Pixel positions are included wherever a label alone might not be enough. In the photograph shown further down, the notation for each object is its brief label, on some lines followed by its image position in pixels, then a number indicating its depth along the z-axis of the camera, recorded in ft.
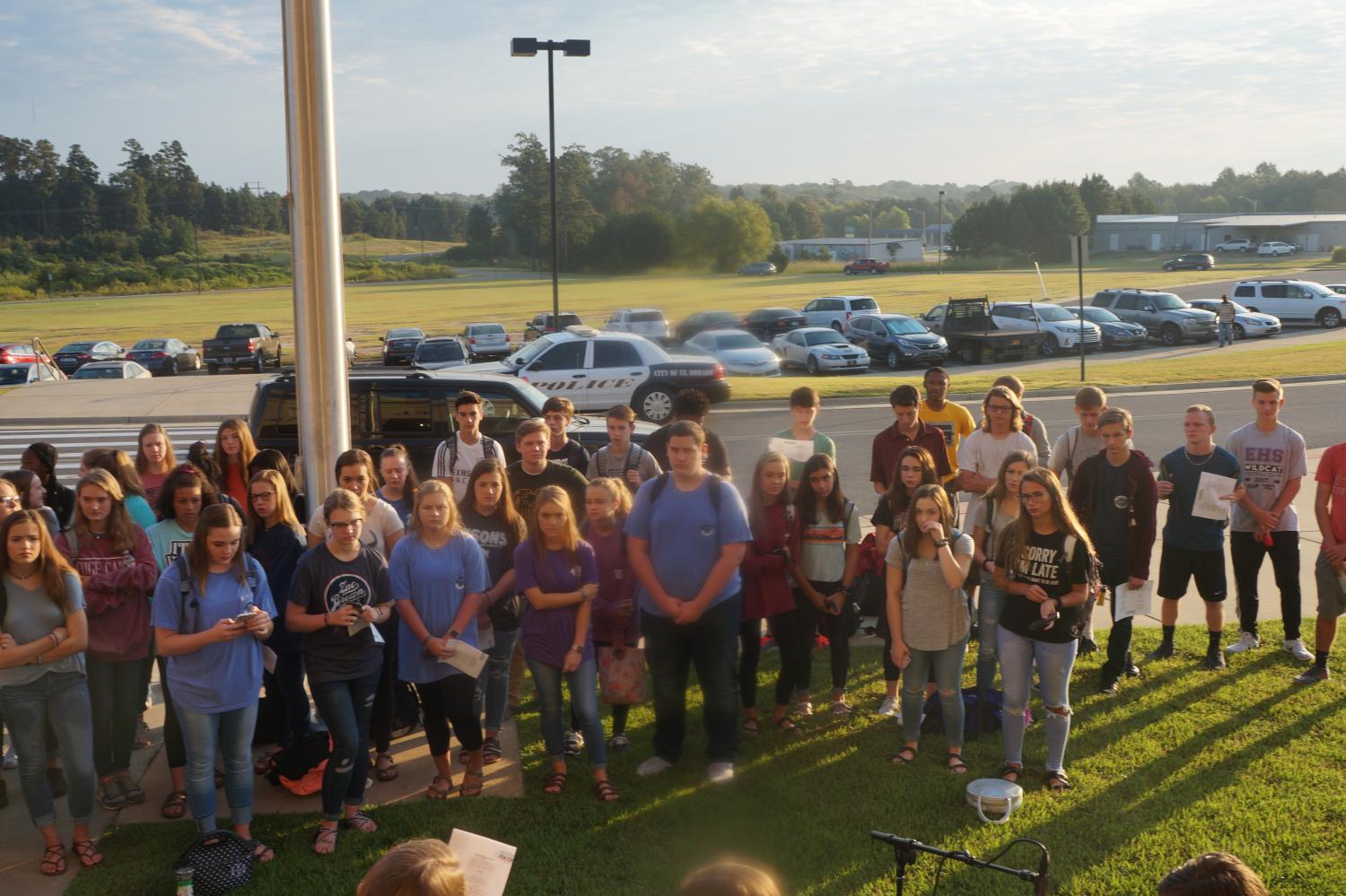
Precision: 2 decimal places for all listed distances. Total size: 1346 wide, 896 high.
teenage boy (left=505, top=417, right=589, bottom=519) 21.52
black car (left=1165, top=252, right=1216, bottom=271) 253.03
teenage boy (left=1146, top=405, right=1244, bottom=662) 23.11
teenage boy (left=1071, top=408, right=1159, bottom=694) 21.88
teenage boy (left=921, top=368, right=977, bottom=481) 26.76
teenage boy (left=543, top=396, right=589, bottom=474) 24.88
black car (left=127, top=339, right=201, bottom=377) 133.28
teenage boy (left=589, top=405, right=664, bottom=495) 23.67
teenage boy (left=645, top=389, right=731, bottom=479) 21.72
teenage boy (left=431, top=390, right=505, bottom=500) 24.53
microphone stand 9.91
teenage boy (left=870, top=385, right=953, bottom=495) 23.89
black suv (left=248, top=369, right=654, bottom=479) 37.01
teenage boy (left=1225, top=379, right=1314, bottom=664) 23.58
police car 60.18
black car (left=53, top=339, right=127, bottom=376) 138.10
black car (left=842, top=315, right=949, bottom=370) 105.19
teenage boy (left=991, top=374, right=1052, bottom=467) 25.11
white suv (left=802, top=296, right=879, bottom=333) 124.67
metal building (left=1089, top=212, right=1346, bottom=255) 326.65
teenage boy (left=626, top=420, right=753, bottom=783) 18.65
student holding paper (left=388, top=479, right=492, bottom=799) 17.54
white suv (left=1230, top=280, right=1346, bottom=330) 128.77
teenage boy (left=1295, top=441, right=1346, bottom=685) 22.30
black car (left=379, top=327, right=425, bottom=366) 125.18
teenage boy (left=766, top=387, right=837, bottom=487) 22.59
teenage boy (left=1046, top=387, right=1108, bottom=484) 23.85
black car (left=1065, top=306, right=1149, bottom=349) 115.55
